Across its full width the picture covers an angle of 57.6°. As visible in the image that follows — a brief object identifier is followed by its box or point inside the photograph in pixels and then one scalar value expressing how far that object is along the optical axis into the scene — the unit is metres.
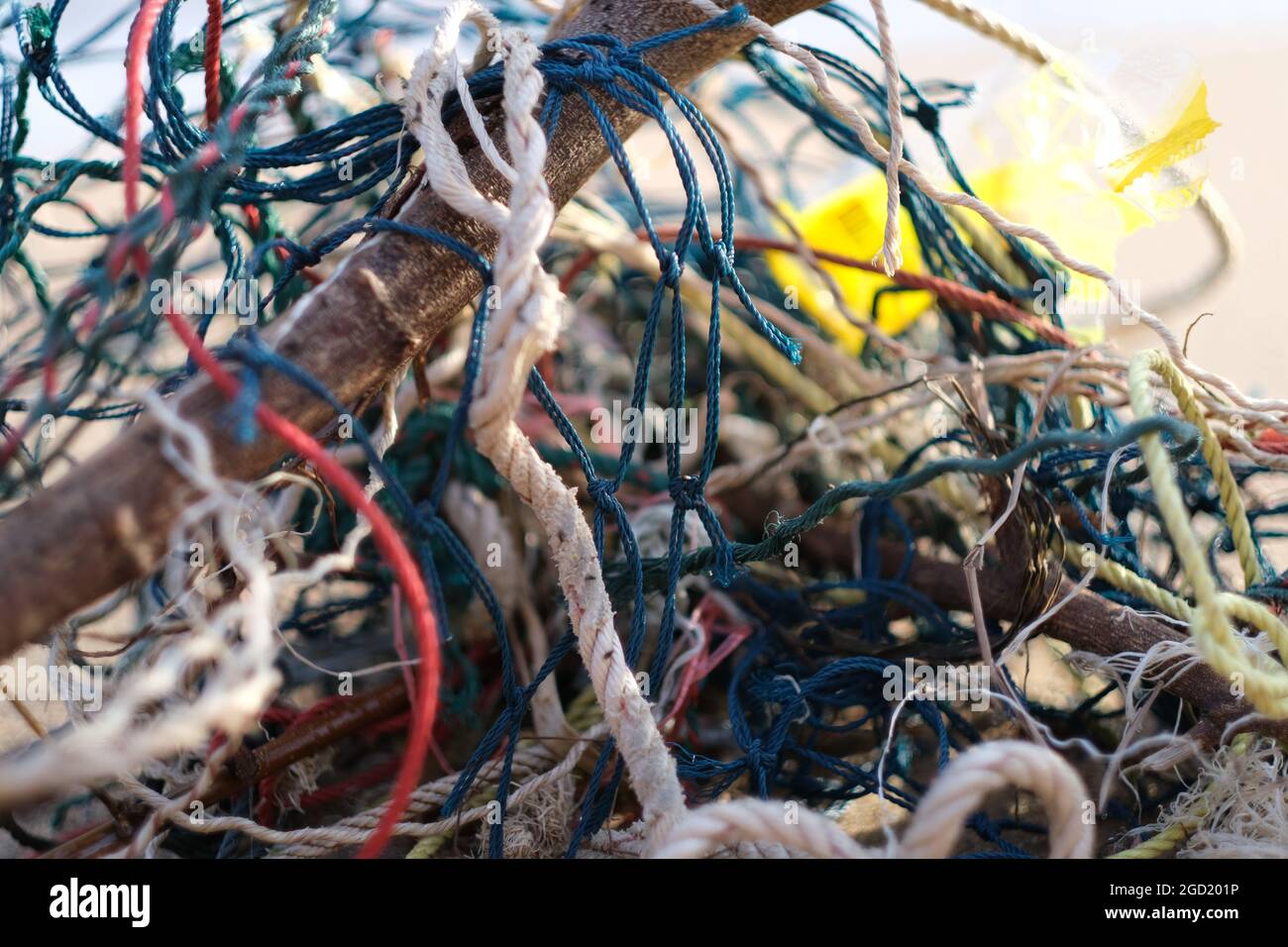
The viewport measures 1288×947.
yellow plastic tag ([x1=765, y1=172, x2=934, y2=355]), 0.45
